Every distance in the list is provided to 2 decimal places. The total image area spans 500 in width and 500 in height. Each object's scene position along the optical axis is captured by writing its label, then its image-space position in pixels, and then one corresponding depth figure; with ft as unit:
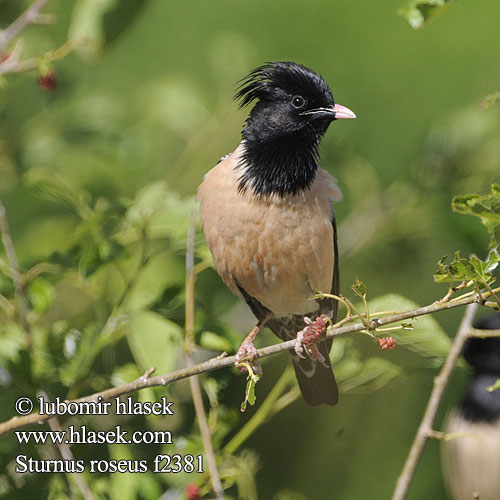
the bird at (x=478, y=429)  26.58
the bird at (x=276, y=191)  16.25
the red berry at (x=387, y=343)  11.68
